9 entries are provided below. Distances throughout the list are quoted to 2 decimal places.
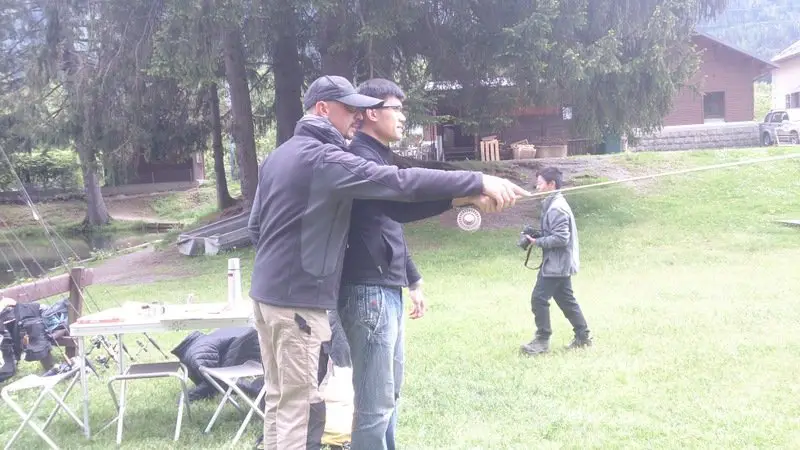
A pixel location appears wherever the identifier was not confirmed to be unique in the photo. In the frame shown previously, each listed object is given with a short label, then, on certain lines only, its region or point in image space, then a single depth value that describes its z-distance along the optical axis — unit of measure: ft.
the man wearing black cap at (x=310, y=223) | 8.96
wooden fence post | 22.45
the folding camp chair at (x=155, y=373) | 15.49
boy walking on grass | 21.03
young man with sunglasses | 10.05
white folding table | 15.17
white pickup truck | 84.43
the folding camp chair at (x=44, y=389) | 15.34
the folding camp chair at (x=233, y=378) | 15.08
